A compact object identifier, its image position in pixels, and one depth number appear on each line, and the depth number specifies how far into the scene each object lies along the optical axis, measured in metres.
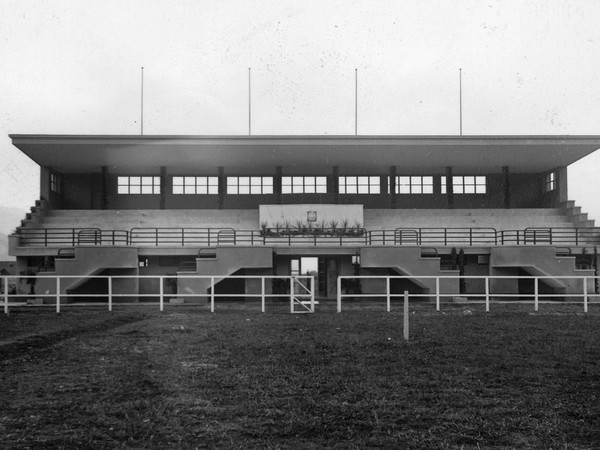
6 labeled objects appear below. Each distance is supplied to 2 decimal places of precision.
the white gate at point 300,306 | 20.44
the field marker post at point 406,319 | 13.95
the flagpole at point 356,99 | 40.70
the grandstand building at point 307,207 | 30.61
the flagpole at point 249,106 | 39.64
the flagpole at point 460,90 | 40.73
